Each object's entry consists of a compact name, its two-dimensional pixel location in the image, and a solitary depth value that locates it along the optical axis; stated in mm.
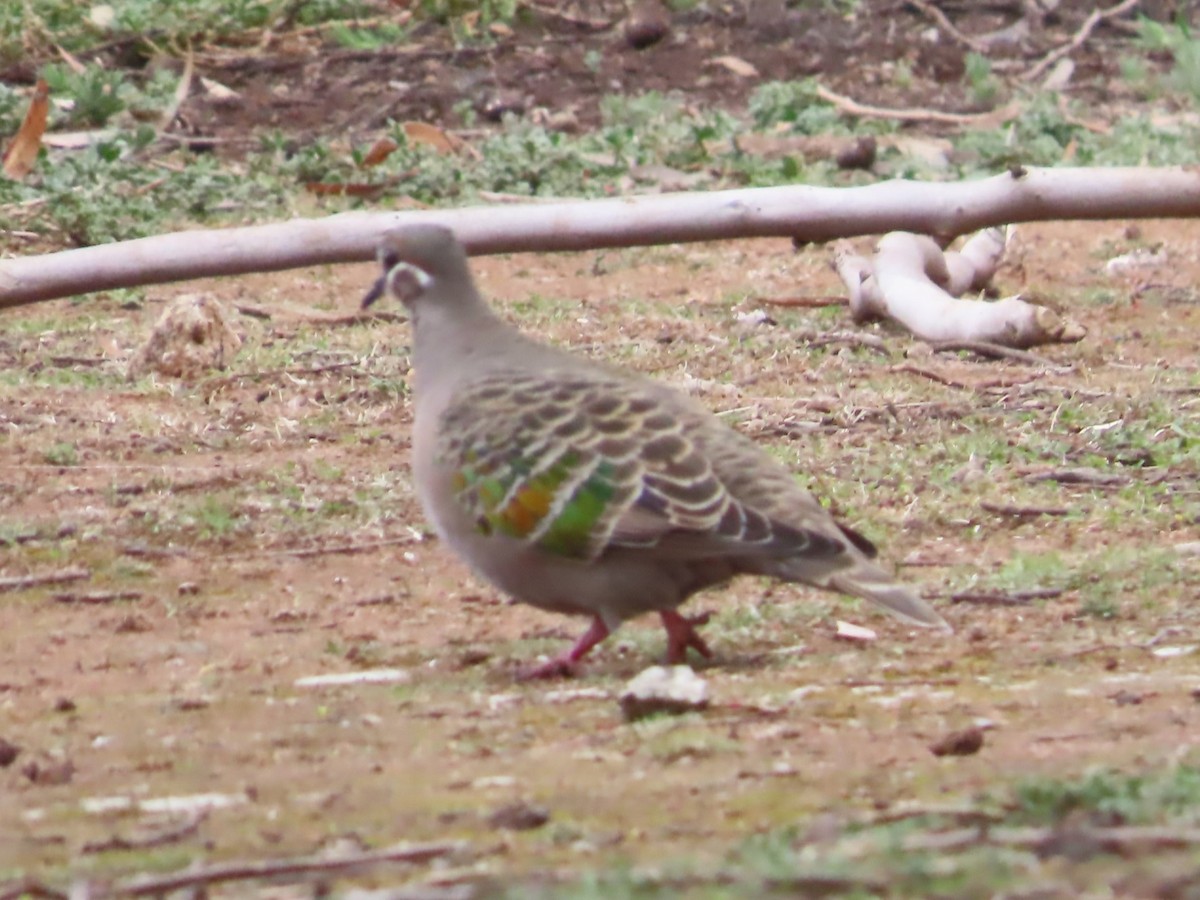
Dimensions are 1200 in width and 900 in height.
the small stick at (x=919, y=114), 26125
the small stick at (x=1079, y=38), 28795
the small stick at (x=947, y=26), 29500
